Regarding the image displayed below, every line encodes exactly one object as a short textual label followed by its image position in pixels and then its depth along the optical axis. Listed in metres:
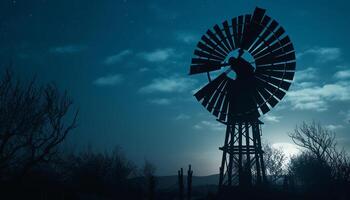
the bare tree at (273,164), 55.47
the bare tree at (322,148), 26.49
